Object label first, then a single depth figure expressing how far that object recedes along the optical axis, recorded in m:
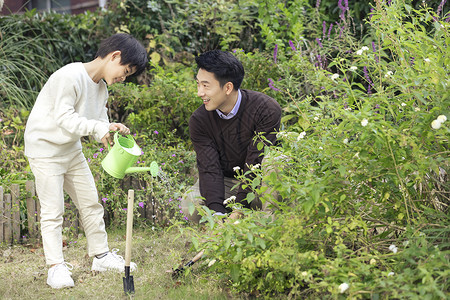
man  3.55
